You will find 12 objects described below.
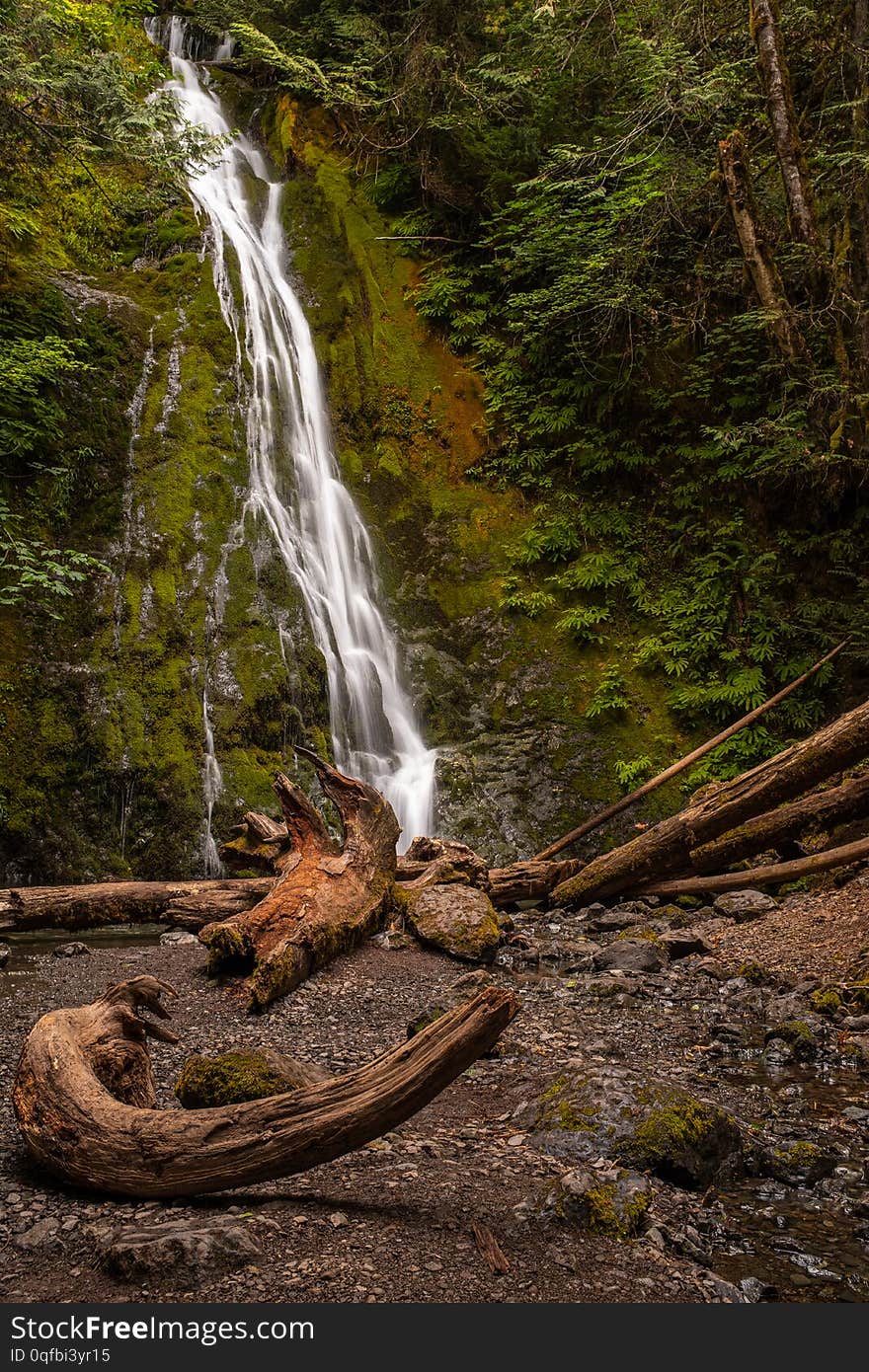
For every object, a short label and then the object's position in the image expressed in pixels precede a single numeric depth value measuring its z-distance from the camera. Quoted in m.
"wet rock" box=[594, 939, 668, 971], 5.80
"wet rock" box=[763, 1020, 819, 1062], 4.24
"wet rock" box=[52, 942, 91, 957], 6.15
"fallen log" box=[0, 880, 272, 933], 6.74
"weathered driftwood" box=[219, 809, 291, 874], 7.07
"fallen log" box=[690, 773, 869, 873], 6.82
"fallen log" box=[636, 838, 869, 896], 6.08
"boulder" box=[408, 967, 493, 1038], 4.21
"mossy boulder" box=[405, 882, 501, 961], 6.11
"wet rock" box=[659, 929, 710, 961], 6.16
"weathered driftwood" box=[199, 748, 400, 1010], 5.24
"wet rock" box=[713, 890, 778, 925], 6.98
